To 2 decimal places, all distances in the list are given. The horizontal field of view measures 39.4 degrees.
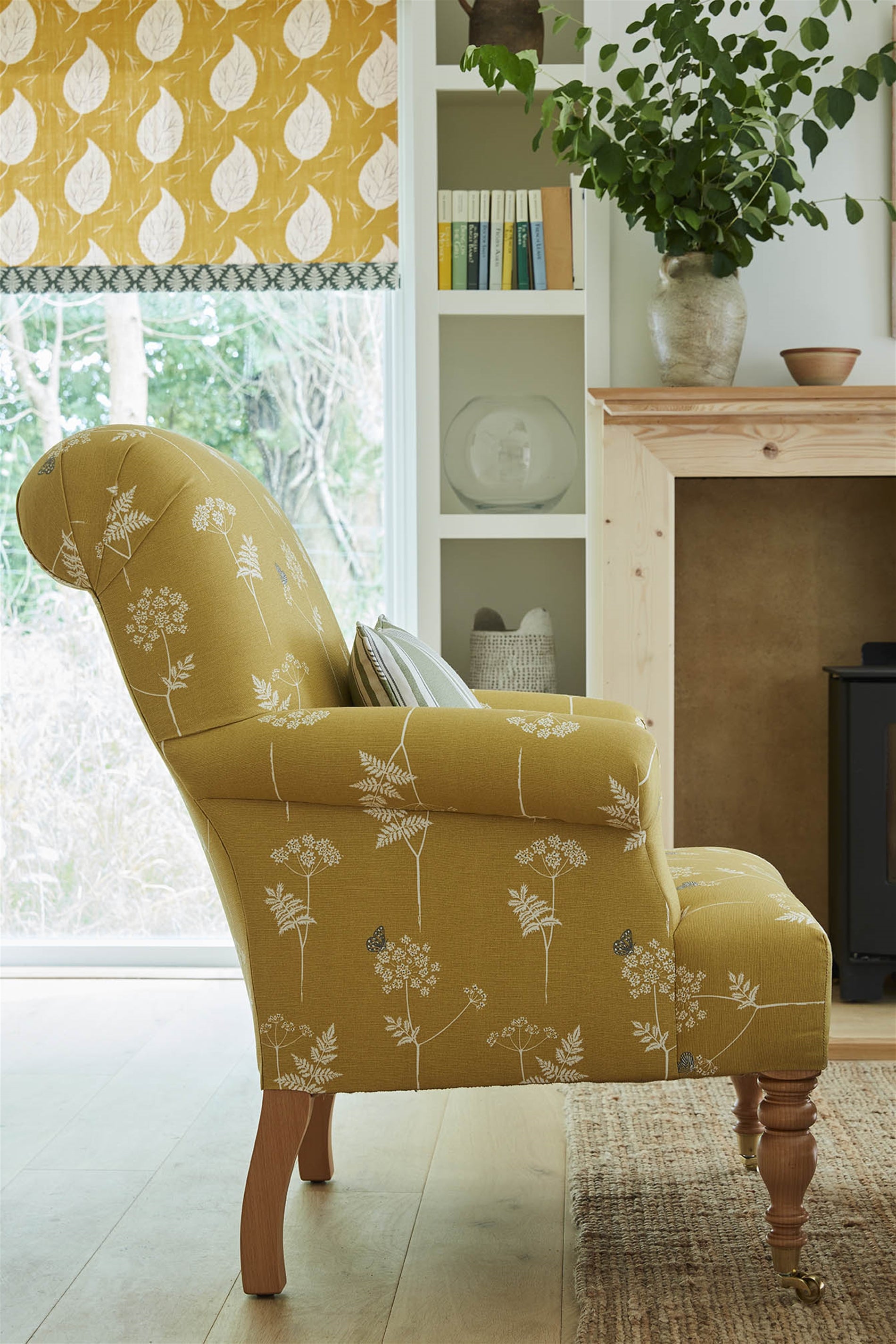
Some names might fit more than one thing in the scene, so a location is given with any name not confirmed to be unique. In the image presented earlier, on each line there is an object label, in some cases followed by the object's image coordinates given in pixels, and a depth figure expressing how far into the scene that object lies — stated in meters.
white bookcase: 2.91
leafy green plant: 2.50
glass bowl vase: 2.95
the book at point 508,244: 2.92
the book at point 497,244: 2.92
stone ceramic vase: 2.67
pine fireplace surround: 2.68
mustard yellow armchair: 1.47
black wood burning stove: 2.63
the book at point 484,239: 2.92
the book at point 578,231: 2.90
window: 3.11
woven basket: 2.89
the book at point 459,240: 2.92
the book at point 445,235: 2.92
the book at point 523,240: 2.92
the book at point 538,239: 2.91
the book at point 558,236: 2.91
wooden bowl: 2.72
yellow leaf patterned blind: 2.89
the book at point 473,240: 2.92
